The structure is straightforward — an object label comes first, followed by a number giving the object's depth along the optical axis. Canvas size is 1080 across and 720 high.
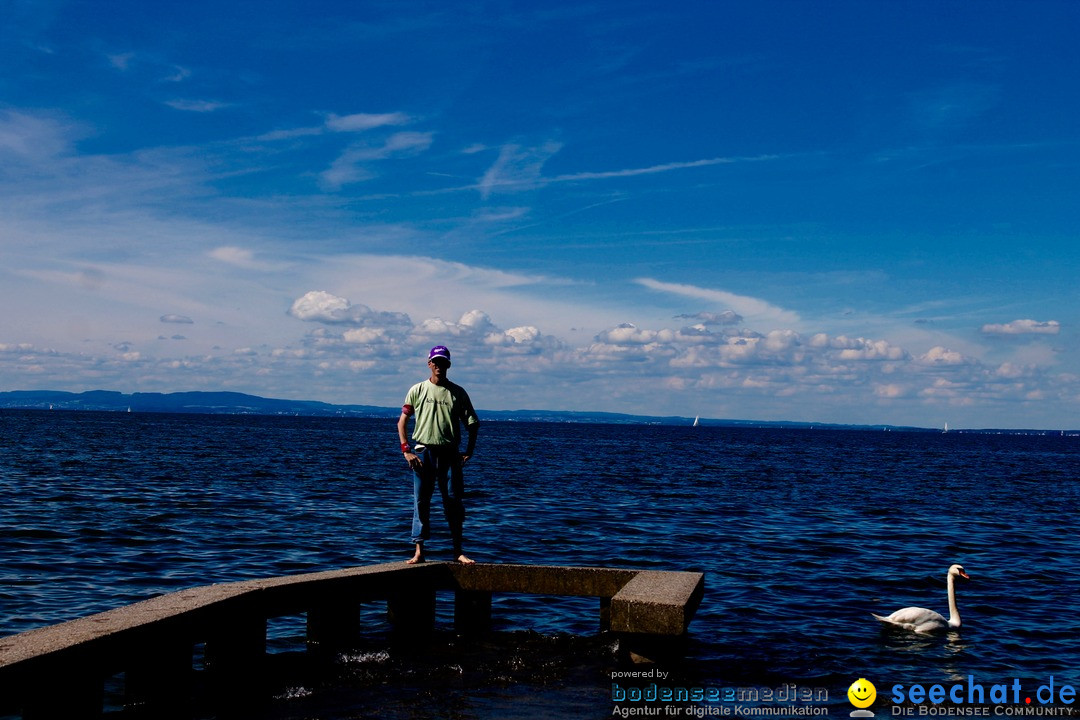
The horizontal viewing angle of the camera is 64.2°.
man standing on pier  9.83
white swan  11.86
